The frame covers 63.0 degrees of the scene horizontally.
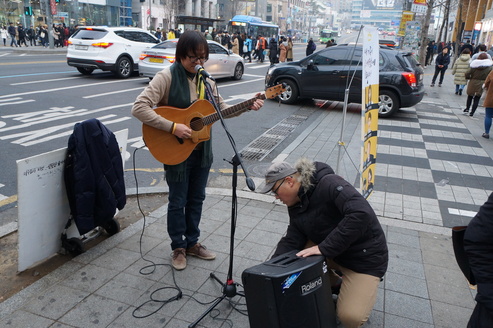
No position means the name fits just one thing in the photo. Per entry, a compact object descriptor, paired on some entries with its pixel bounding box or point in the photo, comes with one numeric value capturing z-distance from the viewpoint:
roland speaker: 2.21
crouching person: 2.58
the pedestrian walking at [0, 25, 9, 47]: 30.31
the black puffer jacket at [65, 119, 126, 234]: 3.41
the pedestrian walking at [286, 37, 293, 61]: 22.98
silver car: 12.95
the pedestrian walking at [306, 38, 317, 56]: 24.91
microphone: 3.01
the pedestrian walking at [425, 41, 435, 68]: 28.85
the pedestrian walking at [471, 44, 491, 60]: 12.43
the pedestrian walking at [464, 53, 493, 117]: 10.85
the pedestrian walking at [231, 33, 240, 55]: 25.55
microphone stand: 2.84
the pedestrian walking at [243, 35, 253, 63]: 26.05
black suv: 10.38
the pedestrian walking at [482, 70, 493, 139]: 8.37
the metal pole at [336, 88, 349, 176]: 4.74
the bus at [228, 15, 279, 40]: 39.28
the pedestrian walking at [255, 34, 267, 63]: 25.27
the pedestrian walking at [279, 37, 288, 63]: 22.94
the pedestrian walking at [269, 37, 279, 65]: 22.52
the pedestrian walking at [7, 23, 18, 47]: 28.21
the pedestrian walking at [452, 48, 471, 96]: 13.88
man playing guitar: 3.15
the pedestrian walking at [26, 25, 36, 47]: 31.50
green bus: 57.61
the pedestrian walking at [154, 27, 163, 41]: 31.52
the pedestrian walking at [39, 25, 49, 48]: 30.33
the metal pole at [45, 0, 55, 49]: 26.44
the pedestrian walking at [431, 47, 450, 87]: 16.68
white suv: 14.02
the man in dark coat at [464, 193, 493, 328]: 1.94
